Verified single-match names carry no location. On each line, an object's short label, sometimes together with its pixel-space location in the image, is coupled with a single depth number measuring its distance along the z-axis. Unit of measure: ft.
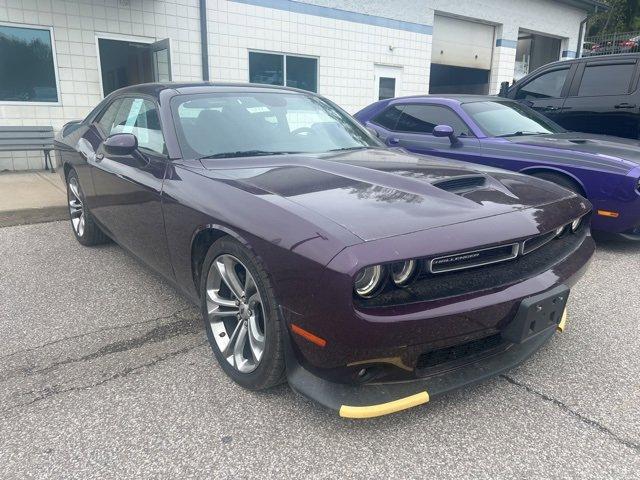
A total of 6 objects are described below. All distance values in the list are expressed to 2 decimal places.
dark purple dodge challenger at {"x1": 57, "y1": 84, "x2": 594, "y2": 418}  6.11
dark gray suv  21.07
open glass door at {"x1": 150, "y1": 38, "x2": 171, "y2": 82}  28.66
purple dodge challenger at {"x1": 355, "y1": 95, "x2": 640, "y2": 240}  14.32
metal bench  26.55
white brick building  27.17
